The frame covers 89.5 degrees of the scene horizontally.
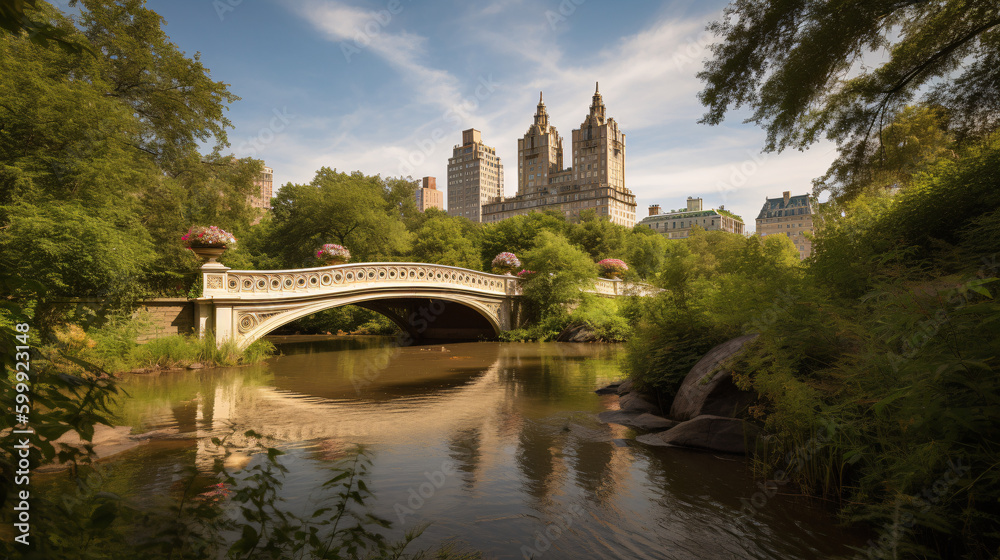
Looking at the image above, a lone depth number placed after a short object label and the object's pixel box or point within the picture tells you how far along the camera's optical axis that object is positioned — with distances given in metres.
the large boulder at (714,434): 6.28
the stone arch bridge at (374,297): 14.42
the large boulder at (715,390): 6.89
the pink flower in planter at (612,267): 32.81
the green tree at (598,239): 43.41
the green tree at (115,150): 11.41
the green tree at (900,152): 8.79
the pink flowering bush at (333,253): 18.58
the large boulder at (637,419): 7.72
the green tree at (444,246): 37.09
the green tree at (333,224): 31.53
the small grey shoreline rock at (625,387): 10.36
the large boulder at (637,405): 8.65
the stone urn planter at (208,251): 13.97
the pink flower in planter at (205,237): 13.70
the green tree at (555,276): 25.48
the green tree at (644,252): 44.19
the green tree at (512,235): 37.94
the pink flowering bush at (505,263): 26.17
